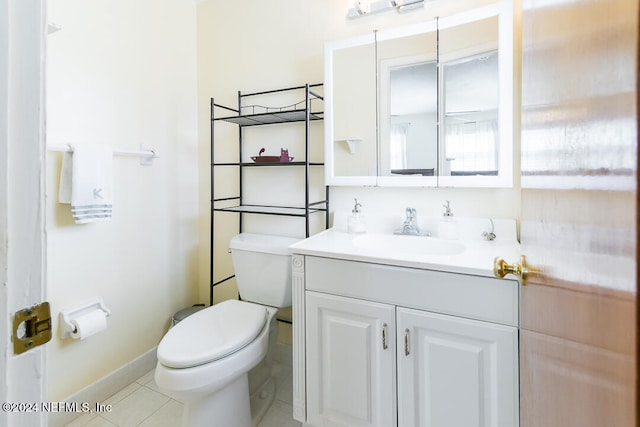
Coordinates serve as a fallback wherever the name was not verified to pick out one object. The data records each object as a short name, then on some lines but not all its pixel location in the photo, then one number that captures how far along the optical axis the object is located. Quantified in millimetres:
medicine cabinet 1432
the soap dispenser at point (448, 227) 1523
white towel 1487
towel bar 1747
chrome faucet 1606
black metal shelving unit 1754
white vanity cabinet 1068
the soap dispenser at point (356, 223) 1690
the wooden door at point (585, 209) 238
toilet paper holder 1538
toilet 1258
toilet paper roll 1531
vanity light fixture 1590
